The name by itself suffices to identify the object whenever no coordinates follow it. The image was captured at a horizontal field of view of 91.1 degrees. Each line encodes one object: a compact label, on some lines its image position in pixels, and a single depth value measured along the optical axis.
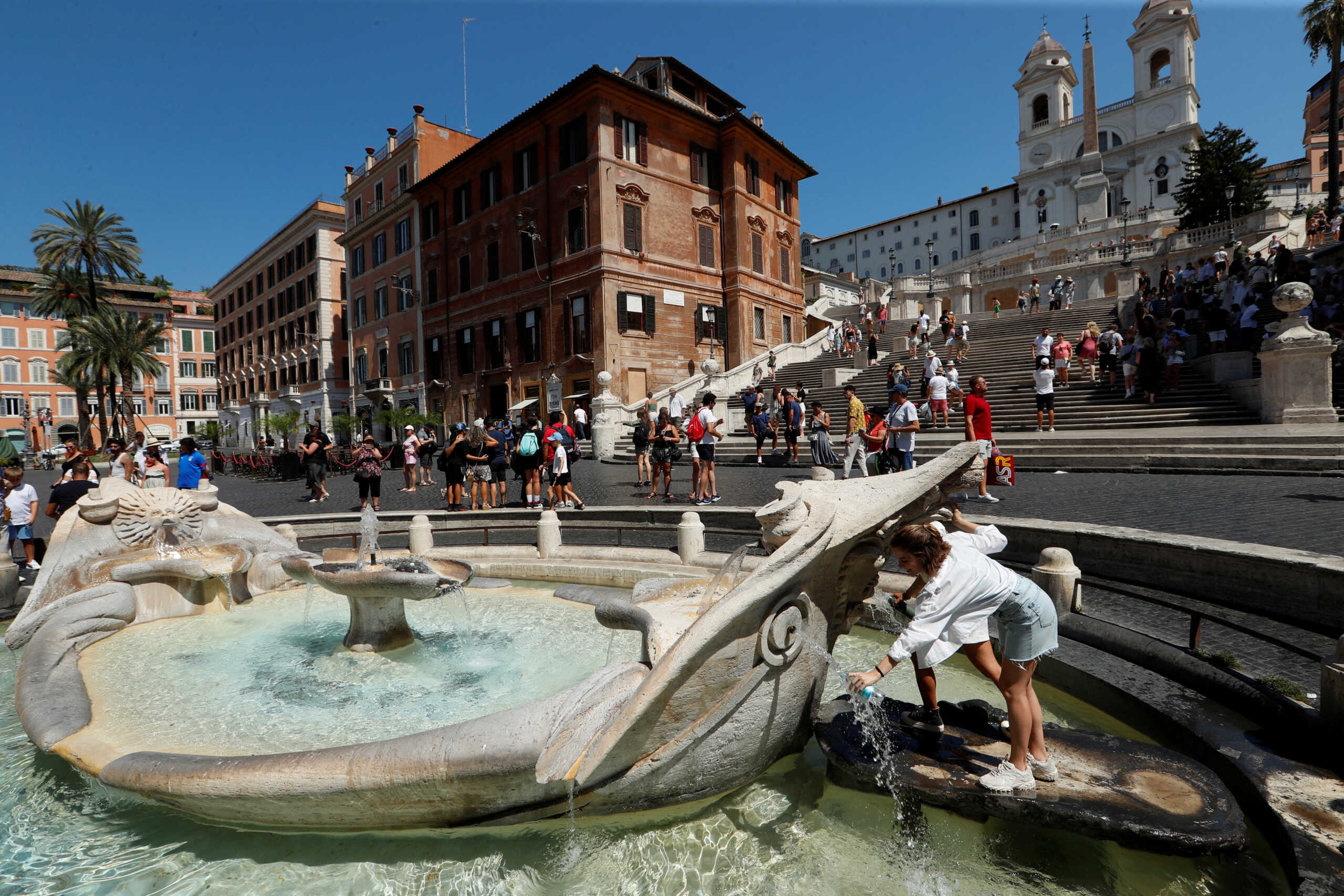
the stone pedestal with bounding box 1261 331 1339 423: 12.09
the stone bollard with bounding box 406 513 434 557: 7.11
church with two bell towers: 55.44
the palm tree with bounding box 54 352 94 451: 44.28
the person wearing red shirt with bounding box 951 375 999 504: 8.49
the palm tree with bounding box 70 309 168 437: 42.41
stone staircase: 10.52
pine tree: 39.88
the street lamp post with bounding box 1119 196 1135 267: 32.41
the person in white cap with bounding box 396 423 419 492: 14.98
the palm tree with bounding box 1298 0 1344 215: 25.81
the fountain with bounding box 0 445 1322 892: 2.47
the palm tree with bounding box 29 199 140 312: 40.00
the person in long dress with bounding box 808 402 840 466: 12.61
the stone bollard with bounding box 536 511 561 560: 6.72
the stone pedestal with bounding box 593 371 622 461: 21.78
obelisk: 56.12
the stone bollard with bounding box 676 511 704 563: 6.22
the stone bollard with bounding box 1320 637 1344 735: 2.65
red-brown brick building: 27.16
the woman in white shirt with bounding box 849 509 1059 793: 2.61
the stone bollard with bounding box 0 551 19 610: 6.18
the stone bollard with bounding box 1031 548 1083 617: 4.34
